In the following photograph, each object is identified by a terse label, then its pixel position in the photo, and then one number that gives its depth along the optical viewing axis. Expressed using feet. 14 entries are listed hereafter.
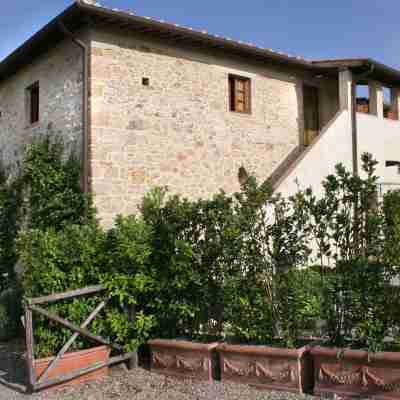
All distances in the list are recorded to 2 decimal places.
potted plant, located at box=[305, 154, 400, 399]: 15.23
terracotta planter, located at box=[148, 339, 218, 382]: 18.17
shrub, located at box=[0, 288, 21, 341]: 27.93
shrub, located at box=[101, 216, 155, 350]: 19.66
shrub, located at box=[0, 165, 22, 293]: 36.14
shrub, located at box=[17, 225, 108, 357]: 19.67
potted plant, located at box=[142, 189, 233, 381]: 18.54
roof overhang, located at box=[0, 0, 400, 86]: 30.48
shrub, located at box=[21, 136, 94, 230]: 30.63
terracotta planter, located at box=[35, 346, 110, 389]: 18.43
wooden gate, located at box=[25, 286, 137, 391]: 17.75
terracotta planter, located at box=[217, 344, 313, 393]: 16.39
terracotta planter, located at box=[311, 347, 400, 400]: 14.79
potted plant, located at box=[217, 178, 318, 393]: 16.89
